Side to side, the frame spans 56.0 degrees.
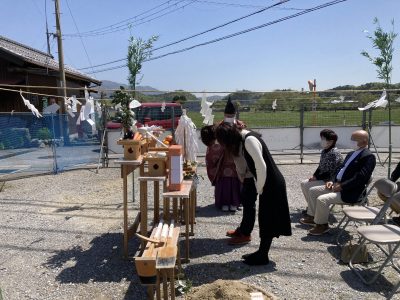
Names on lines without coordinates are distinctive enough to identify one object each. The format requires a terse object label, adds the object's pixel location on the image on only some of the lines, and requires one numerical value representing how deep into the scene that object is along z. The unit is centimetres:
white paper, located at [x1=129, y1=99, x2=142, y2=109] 486
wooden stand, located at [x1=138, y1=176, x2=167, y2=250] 403
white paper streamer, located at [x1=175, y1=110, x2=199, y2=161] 509
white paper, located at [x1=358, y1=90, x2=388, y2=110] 704
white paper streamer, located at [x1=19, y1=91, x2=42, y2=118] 682
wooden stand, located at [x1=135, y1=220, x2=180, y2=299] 288
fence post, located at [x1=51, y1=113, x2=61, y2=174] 955
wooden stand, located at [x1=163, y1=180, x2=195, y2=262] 386
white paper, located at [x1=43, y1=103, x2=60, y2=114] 1017
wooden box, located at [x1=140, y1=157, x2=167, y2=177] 412
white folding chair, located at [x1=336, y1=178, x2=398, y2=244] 417
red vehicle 1200
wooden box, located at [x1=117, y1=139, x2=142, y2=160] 424
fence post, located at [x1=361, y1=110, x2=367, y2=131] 1038
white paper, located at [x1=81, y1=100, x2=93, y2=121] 613
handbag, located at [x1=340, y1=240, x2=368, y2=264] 412
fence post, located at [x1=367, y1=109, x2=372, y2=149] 991
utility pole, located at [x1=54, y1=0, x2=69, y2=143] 1528
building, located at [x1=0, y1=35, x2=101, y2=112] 1417
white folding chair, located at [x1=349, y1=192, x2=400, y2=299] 345
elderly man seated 475
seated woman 542
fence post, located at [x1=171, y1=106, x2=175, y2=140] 1022
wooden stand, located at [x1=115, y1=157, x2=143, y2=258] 417
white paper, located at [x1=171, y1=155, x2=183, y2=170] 402
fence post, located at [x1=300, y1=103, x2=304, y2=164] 1064
